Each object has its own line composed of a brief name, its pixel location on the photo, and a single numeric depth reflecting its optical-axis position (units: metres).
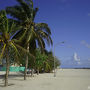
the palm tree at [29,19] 22.69
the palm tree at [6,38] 12.80
